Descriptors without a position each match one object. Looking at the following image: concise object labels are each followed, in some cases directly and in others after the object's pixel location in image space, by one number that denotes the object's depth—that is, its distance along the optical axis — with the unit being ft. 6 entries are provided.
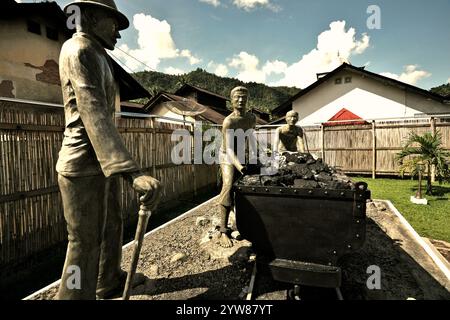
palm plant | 22.82
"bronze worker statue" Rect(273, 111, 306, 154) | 15.80
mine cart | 7.54
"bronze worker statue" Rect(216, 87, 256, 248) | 12.23
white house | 42.80
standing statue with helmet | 5.66
